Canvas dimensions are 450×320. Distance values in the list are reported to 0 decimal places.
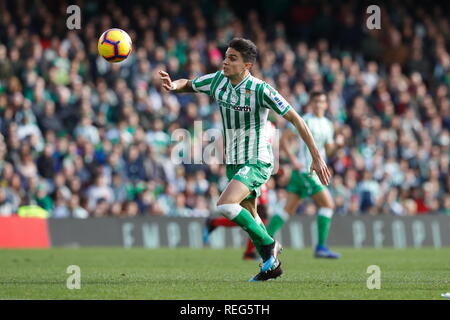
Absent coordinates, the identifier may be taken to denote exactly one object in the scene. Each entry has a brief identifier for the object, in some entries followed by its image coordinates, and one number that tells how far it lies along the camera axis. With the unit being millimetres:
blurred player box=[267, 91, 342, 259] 14828
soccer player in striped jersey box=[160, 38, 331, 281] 9938
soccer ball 10820
